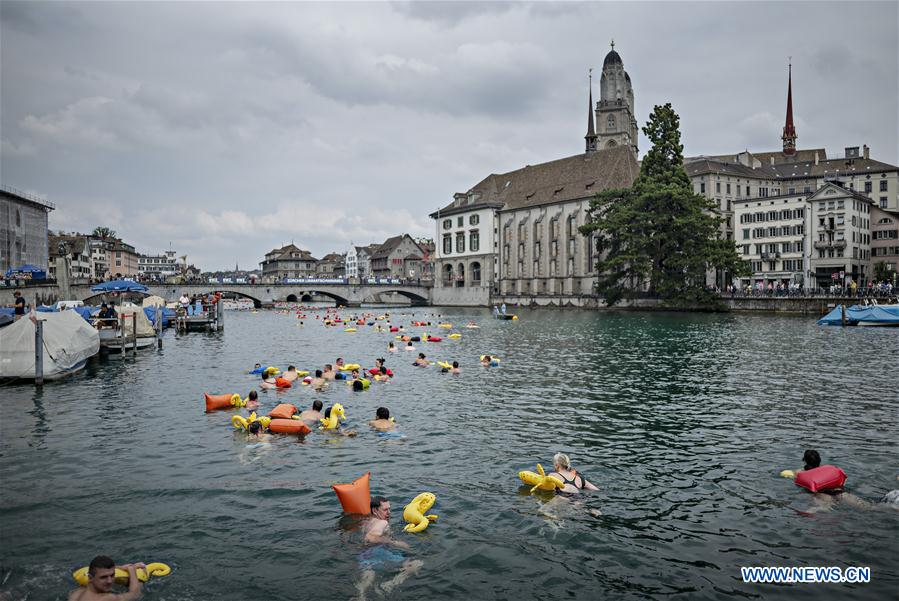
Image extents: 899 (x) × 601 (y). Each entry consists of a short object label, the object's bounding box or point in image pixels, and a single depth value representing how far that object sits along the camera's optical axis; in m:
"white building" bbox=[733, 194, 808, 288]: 84.38
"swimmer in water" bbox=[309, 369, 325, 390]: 23.36
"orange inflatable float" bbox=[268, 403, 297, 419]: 16.97
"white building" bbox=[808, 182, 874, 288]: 79.69
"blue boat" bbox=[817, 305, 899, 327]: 50.53
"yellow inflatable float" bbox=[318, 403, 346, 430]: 16.64
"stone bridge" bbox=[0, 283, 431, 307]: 92.50
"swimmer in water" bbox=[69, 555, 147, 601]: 7.58
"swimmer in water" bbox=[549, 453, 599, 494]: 11.71
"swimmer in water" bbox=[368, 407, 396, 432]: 16.83
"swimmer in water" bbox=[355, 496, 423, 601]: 8.53
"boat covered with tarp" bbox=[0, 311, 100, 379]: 23.94
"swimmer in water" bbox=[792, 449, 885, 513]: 11.01
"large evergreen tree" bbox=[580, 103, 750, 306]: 66.69
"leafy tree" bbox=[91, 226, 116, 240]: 170.66
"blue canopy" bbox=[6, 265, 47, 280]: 57.54
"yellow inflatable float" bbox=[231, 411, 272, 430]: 16.34
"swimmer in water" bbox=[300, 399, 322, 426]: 17.21
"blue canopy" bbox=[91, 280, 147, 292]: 45.31
